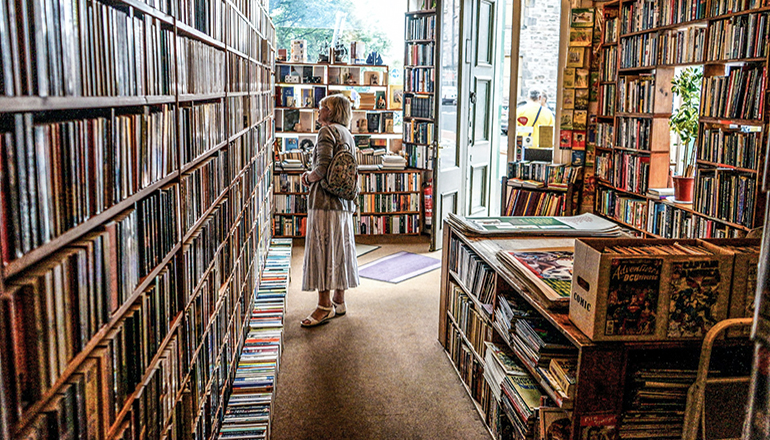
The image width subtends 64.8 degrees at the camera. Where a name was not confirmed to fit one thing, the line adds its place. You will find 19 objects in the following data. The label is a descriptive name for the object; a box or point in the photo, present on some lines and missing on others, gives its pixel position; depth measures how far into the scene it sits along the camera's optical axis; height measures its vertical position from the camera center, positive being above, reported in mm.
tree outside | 8406 +1475
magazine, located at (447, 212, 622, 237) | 2904 -475
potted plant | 4316 +91
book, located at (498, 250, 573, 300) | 2021 -507
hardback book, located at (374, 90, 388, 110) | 7471 +331
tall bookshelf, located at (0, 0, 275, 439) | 878 -197
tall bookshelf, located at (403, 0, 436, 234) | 6664 +488
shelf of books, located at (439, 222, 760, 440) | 1688 -627
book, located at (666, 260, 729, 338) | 1688 -459
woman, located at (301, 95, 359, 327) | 3826 -601
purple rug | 5434 -1297
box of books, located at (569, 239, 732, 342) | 1664 -441
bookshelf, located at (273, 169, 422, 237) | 6699 -844
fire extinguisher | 6891 -799
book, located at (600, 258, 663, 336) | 1662 -451
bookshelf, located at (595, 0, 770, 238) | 3611 +119
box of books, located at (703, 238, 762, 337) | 1694 -415
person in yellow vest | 7327 +210
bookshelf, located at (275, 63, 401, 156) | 7246 +338
